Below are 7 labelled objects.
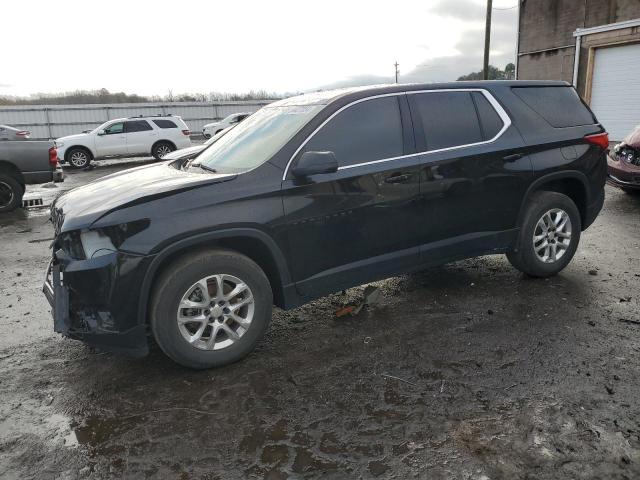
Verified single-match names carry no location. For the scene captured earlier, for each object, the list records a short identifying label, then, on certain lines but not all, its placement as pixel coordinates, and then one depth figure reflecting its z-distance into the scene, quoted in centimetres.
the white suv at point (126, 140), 1881
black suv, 325
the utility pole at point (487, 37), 2462
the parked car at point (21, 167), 978
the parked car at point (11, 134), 1004
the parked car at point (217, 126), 2608
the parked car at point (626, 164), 847
